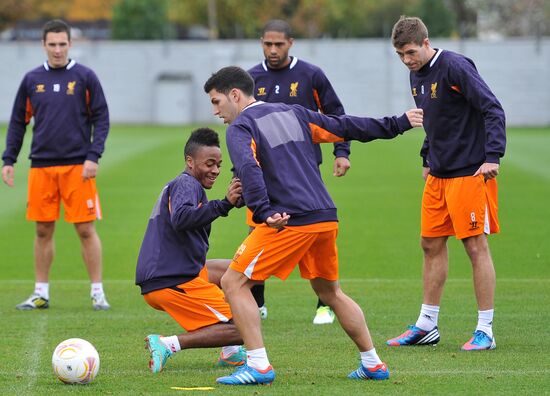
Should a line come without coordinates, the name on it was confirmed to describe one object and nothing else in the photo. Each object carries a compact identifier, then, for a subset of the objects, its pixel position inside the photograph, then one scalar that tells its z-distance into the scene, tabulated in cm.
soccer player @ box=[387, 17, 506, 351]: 1562
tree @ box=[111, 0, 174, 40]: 12419
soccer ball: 1330
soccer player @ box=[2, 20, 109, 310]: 2027
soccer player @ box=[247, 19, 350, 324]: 1884
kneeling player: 1442
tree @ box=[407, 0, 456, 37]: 12662
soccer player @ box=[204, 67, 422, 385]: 1309
